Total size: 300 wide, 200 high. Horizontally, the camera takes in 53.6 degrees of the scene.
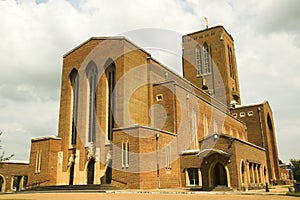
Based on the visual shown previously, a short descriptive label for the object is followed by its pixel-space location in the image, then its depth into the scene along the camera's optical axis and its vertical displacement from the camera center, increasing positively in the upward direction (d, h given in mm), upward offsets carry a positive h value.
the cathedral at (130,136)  24859 +3838
